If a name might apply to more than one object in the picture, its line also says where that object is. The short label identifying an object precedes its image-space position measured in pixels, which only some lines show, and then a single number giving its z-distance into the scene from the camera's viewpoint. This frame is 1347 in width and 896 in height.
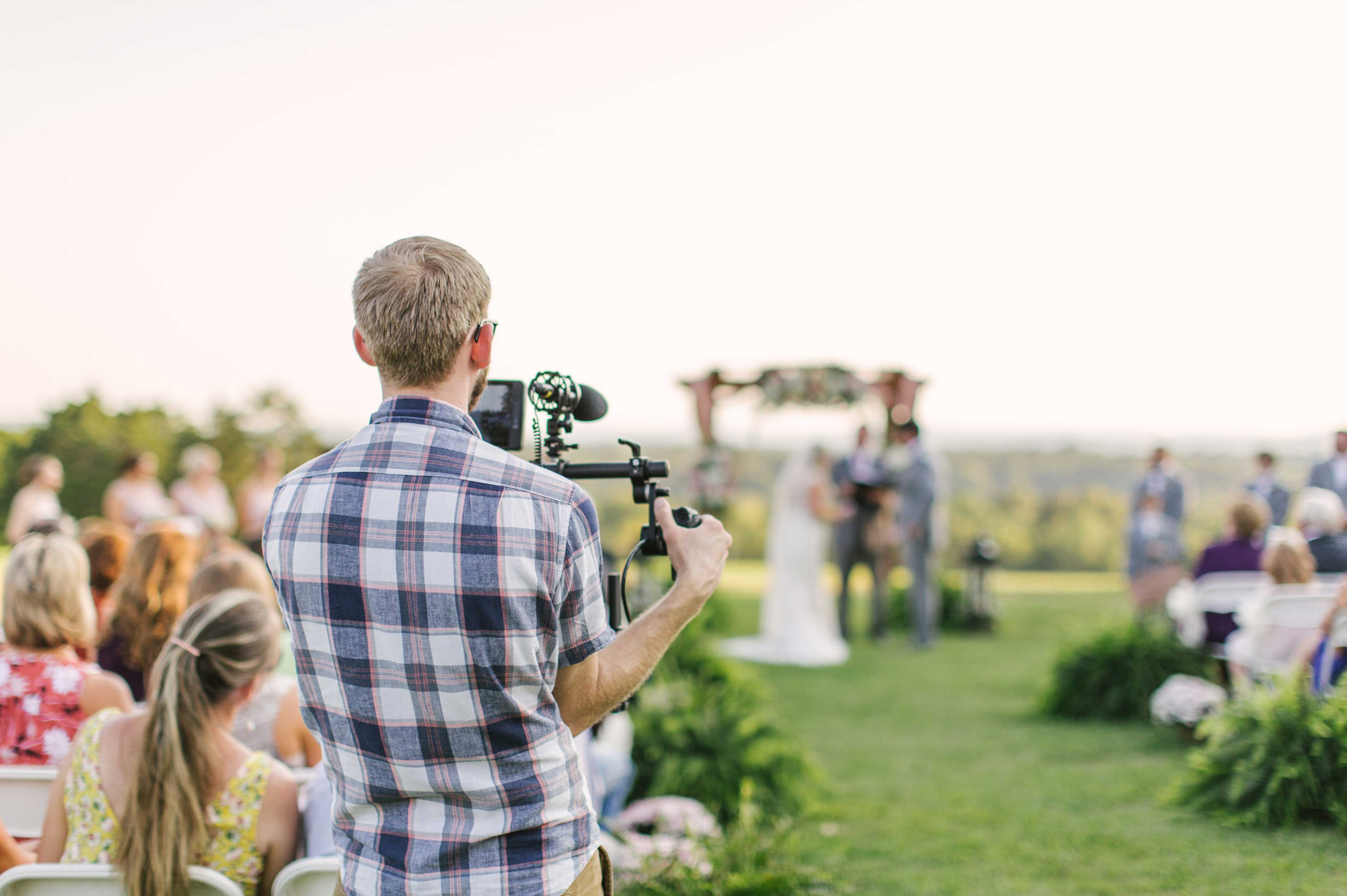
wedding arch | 10.36
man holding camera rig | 1.42
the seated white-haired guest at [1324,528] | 6.27
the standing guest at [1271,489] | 10.77
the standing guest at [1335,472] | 9.85
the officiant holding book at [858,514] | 10.74
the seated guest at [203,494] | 9.26
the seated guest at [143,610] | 3.81
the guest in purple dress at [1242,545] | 6.79
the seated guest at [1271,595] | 5.14
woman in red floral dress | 2.93
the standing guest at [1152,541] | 10.89
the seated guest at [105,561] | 4.43
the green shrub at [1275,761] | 3.78
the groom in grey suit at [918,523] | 10.00
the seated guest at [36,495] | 7.85
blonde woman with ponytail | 2.14
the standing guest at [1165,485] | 11.04
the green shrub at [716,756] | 4.66
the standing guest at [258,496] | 8.98
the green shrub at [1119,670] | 6.58
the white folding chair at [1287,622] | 5.01
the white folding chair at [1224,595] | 6.30
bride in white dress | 10.29
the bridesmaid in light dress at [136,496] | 8.39
